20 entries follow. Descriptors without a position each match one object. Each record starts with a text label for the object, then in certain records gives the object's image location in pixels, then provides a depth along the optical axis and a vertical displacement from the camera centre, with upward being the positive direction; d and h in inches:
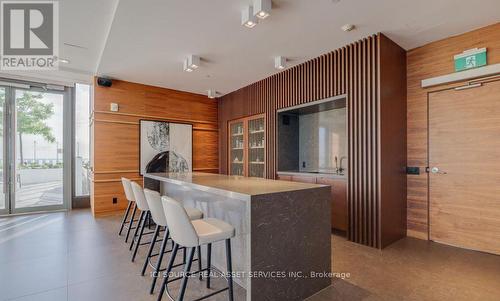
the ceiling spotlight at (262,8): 99.2 +58.3
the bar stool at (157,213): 88.4 -23.6
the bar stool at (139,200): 118.0 -23.8
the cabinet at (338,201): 146.6 -31.0
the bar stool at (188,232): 70.4 -24.7
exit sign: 121.2 +45.5
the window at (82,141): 234.5 +11.1
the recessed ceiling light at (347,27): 120.7 +61.0
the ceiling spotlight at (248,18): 105.7 +58.0
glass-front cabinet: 215.3 +4.1
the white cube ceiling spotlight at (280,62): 161.2 +58.9
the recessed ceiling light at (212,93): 243.0 +57.9
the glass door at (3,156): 201.5 -2.4
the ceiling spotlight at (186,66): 165.8 +58.0
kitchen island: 72.4 -27.4
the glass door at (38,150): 208.1 +2.4
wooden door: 120.6 -9.6
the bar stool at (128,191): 139.2 -22.5
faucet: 170.8 -13.0
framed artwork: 225.0 +4.5
